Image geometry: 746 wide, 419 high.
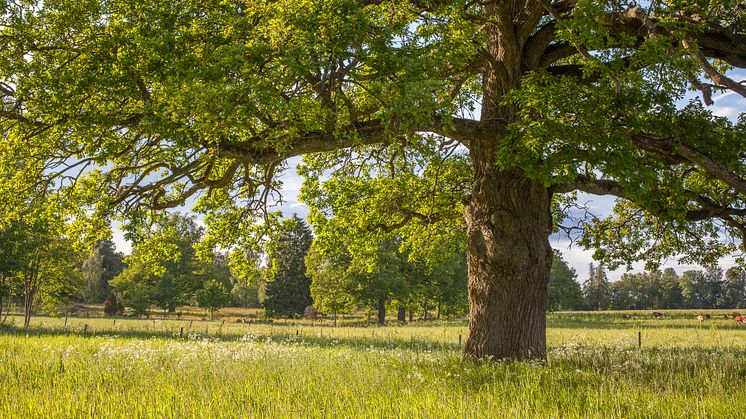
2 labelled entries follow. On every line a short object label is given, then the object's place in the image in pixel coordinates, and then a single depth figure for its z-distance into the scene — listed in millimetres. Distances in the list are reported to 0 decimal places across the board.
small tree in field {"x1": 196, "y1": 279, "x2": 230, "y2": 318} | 62500
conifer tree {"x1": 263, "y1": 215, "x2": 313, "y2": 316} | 67856
